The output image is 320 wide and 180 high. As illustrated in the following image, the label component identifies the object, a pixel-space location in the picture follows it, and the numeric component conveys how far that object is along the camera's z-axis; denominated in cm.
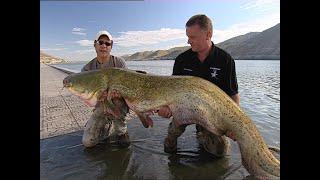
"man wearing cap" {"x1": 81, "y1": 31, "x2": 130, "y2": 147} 346
